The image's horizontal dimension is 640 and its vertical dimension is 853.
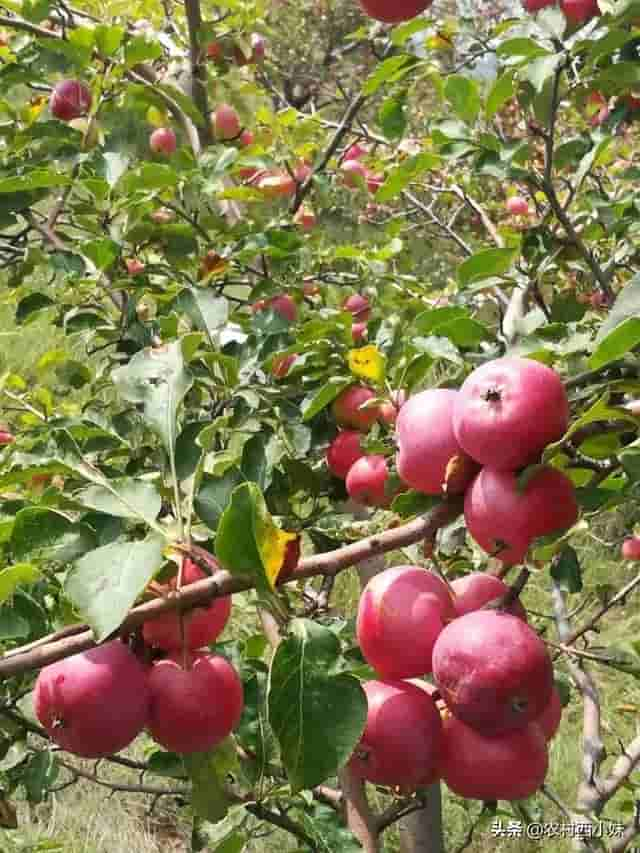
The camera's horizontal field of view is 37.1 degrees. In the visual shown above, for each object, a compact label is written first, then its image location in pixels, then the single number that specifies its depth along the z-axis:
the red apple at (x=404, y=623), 0.69
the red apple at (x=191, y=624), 0.70
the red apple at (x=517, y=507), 0.63
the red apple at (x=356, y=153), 2.83
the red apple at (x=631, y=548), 2.49
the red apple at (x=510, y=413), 0.62
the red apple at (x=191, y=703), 0.67
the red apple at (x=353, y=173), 1.96
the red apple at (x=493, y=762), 0.65
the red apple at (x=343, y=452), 1.34
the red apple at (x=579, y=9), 1.33
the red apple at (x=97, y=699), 0.66
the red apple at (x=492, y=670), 0.61
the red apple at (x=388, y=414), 1.38
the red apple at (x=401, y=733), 0.67
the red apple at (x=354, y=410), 1.32
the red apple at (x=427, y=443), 0.70
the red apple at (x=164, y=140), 2.26
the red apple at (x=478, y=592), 0.71
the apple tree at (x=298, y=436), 0.62
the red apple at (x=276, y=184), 1.89
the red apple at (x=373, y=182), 2.59
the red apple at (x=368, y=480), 1.22
